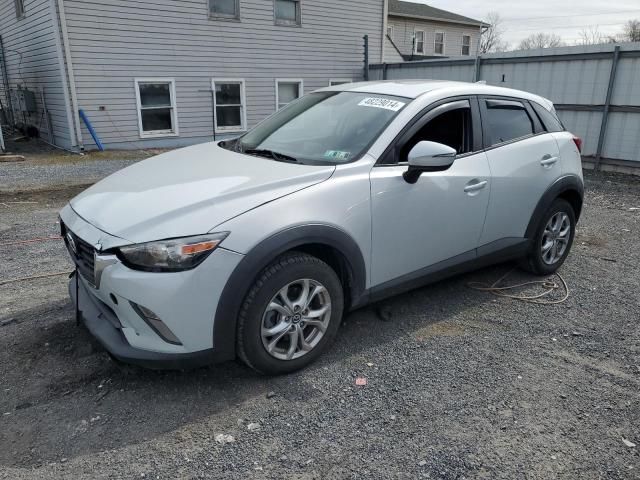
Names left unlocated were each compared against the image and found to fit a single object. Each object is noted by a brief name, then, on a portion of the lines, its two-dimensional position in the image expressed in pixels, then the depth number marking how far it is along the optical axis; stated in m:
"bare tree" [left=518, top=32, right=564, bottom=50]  55.46
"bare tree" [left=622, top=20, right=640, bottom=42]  36.82
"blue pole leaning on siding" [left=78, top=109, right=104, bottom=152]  11.61
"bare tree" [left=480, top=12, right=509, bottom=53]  53.35
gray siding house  11.49
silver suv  2.62
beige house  28.53
